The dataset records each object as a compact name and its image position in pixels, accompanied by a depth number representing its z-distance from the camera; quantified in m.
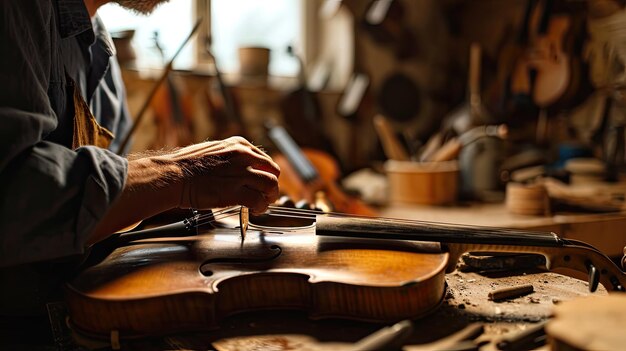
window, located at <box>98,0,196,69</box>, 3.16
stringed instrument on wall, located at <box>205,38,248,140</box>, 3.04
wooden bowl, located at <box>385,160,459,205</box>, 2.49
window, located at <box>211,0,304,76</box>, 3.65
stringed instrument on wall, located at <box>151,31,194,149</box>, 2.84
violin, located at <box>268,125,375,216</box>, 2.36
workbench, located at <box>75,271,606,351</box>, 0.78
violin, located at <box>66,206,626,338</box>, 0.79
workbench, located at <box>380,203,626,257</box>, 1.94
